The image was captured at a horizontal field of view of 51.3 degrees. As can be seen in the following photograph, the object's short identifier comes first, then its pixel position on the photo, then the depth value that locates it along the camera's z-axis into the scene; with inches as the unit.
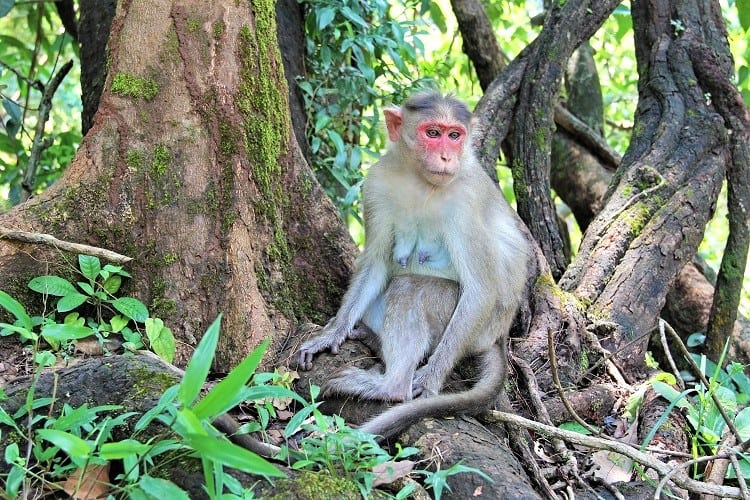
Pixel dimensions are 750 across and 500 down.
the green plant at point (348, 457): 105.0
